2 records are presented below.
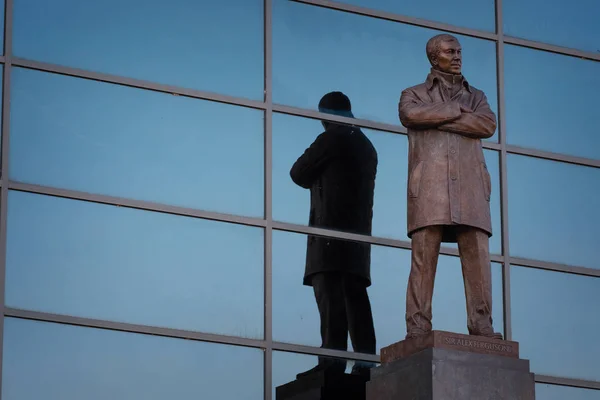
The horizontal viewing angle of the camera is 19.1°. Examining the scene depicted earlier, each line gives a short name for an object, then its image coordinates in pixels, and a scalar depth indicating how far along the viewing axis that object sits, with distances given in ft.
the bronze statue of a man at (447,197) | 51.65
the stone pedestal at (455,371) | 49.70
